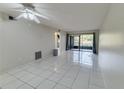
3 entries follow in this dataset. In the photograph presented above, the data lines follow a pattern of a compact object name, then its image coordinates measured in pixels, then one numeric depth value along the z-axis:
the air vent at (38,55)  5.29
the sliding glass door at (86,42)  10.09
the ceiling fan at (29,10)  2.36
